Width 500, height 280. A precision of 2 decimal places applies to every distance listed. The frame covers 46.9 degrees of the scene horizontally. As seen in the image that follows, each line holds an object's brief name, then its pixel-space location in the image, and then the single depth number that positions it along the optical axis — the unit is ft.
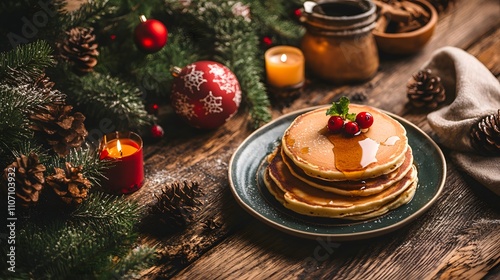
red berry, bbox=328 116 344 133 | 5.07
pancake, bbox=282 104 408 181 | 4.78
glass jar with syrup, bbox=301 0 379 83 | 6.59
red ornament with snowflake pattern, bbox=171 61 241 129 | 5.95
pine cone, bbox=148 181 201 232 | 4.99
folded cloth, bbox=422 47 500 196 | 5.35
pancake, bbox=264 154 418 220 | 4.72
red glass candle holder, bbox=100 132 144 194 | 5.20
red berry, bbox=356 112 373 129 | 5.09
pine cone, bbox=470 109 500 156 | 5.27
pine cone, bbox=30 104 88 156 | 4.91
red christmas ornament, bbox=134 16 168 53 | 5.95
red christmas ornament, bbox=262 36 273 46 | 7.22
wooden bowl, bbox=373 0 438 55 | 7.20
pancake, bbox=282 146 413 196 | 4.76
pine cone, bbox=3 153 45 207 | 4.33
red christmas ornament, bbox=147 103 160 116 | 6.42
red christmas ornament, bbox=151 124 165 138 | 6.16
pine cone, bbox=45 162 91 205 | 4.60
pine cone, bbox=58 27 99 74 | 5.64
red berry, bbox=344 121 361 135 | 5.02
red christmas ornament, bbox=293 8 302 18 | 7.57
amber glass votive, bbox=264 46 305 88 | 6.70
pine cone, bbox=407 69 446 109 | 6.33
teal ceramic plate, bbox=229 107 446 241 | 4.65
